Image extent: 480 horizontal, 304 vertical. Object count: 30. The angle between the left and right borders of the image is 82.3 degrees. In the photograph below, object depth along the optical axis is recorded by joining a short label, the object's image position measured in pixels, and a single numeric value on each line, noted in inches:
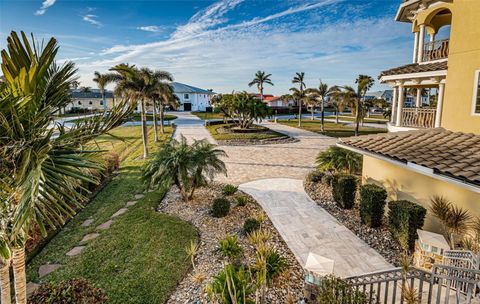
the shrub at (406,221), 291.3
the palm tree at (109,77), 845.8
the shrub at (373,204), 351.3
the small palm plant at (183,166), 434.0
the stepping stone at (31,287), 246.3
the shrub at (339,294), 183.2
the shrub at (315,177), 575.2
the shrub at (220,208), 404.8
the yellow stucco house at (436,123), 277.6
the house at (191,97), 3150.6
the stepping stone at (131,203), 462.9
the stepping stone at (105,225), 376.5
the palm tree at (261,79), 2878.9
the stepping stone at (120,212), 419.7
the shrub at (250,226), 350.6
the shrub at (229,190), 497.5
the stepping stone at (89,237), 344.4
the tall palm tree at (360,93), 1181.0
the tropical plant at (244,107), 1317.7
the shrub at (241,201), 445.1
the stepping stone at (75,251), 313.1
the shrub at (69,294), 205.9
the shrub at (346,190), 424.5
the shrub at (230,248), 290.8
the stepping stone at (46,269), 274.2
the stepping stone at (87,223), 390.8
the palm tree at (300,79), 1996.8
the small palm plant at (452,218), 272.1
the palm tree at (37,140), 120.3
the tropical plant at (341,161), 548.7
